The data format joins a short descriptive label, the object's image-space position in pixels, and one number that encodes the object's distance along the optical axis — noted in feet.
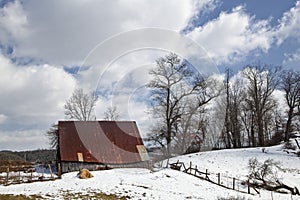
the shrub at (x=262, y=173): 101.24
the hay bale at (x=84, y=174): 89.10
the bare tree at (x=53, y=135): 162.57
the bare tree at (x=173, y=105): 157.69
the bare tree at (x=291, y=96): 178.09
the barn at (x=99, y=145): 111.45
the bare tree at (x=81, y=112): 177.53
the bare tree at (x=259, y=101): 191.64
